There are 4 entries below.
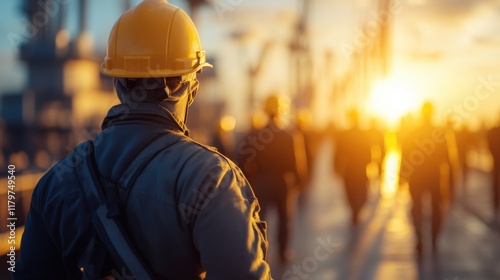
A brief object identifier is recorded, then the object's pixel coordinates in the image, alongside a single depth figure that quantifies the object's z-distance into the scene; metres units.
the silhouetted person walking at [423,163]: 9.56
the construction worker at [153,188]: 2.11
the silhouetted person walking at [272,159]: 8.84
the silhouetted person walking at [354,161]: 13.35
